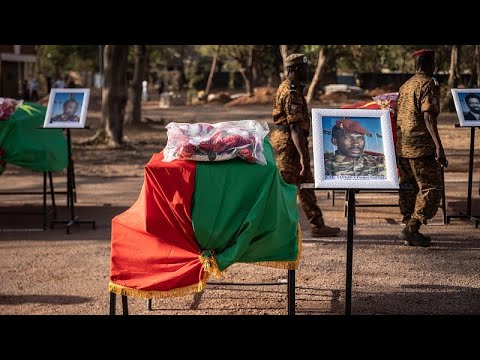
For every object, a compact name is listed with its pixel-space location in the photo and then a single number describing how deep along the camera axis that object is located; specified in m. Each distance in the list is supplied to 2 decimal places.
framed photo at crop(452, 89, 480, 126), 8.85
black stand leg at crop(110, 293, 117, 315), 5.11
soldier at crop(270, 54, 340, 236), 7.50
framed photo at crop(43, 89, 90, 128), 8.85
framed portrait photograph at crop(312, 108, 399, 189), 5.12
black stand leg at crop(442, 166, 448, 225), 9.26
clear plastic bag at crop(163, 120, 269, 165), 4.91
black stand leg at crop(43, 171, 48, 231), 9.25
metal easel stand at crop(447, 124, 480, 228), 9.22
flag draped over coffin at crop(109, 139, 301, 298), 4.82
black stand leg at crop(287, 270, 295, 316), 5.18
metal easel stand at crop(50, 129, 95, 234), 9.10
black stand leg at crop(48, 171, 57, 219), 9.62
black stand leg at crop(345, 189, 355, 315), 5.24
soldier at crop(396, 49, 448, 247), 7.41
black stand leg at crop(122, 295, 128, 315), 5.37
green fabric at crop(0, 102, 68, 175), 9.23
